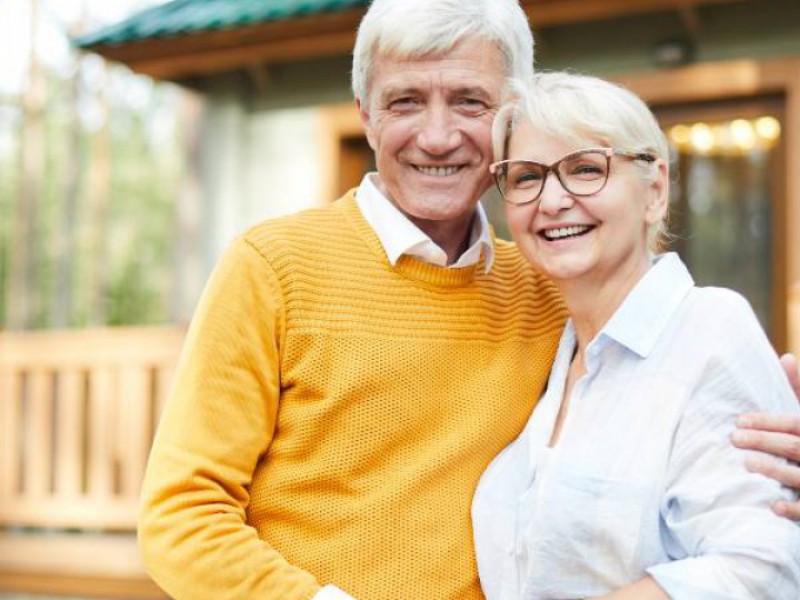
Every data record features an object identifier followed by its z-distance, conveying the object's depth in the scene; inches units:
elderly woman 69.1
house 216.4
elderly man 76.5
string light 235.0
